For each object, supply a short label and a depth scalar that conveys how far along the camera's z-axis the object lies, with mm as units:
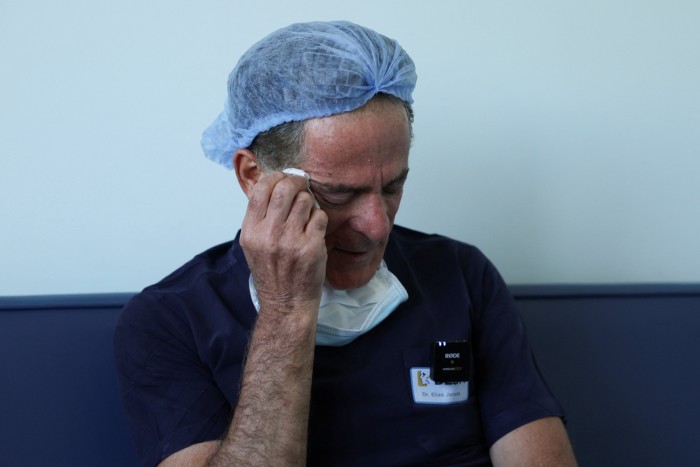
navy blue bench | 1529
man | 1251
